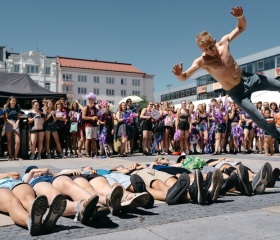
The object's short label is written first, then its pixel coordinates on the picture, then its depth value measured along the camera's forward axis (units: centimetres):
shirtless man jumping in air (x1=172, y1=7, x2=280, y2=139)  493
